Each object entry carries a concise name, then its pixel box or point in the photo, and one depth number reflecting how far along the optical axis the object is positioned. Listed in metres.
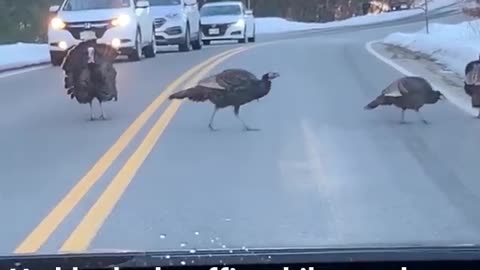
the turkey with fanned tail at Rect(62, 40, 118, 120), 13.78
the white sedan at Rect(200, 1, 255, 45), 36.62
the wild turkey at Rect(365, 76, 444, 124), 12.70
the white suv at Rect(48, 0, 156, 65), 24.11
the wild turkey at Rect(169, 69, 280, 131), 12.24
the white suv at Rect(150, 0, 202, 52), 30.19
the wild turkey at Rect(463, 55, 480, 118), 13.18
